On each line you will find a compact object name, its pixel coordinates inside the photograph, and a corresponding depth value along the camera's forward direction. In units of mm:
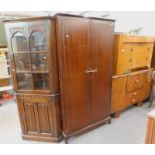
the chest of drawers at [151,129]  1195
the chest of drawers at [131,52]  2383
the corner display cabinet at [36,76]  1723
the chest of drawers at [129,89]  2530
